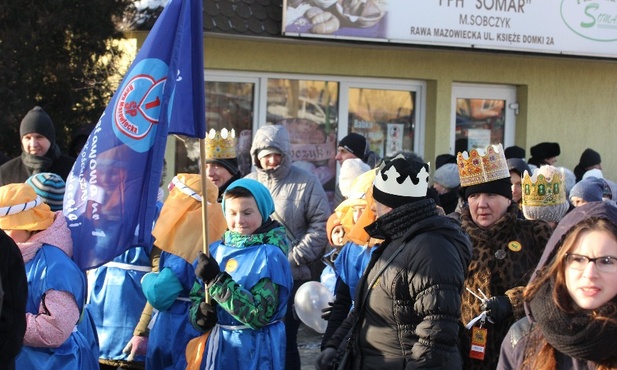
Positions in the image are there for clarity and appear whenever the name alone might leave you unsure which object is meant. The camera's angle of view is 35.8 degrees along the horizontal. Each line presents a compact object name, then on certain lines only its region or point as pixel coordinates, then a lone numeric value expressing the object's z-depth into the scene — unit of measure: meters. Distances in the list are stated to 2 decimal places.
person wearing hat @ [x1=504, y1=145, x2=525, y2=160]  10.30
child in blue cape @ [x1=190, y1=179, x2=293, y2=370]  5.12
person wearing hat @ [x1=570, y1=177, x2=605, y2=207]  6.79
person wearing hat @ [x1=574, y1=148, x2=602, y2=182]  11.08
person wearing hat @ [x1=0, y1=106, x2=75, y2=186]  7.44
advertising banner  9.56
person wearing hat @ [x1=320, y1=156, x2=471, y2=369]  4.07
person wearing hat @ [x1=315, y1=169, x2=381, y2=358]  5.21
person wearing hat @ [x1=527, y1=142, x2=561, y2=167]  10.85
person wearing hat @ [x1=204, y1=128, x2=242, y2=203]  7.07
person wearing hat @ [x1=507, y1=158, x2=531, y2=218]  7.28
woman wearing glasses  2.72
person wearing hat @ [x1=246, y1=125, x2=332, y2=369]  7.23
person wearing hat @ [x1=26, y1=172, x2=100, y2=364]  5.52
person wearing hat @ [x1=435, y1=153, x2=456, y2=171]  9.80
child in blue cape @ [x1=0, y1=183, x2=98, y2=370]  4.44
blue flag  4.79
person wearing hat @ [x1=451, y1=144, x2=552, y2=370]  5.19
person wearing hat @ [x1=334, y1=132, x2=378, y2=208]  8.46
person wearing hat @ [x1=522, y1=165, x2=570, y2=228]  6.22
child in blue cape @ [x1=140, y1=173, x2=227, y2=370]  5.49
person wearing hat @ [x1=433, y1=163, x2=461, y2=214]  8.42
